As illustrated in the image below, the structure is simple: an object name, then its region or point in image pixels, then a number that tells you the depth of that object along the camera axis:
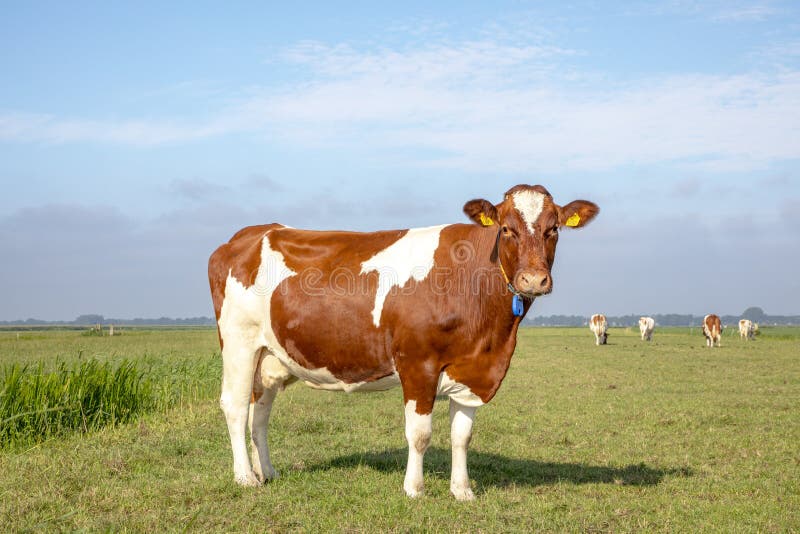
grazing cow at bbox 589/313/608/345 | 43.56
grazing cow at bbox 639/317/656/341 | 47.72
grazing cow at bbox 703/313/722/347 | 41.31
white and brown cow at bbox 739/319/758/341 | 53.47
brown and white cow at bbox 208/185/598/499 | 6.97
